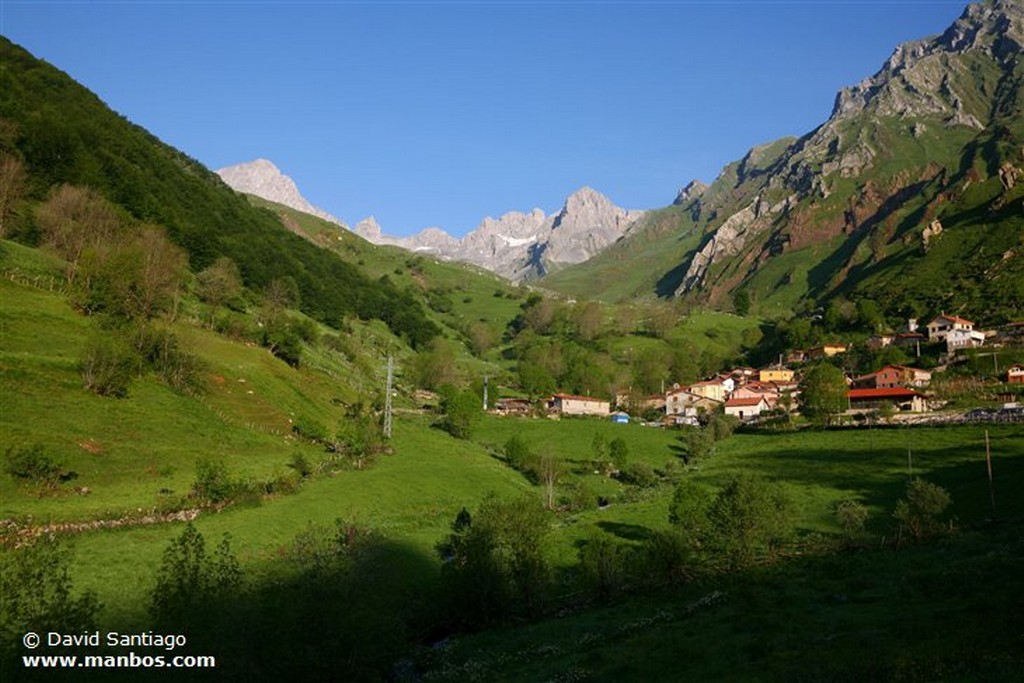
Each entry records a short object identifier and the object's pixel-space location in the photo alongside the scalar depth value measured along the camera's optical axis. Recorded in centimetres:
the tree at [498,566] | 4653
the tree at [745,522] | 5153
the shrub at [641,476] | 9219
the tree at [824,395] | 11988
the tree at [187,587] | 2891
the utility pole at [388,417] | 9521
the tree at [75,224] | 9994
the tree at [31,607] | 2405
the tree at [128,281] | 8256
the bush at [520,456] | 9338
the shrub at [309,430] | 8412
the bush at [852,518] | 5519
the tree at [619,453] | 9744
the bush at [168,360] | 7850
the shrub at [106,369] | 6688
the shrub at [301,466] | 6900
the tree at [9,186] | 10231
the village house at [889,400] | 11969
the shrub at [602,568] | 4900
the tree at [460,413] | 10919
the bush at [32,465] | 4947
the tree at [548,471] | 8932
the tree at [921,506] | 5169
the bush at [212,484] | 5631
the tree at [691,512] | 5779
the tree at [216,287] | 11725
